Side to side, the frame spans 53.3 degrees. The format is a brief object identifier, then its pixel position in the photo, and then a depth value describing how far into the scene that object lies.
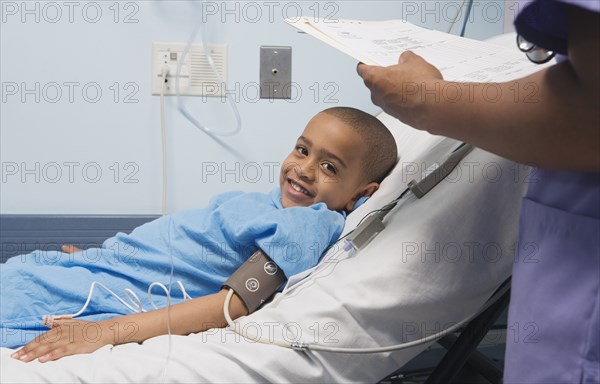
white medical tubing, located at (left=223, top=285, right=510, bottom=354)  0.85
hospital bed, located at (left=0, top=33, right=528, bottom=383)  0.84
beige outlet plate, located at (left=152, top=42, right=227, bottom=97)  1.67
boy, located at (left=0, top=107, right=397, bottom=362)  1.00
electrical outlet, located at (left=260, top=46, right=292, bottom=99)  1.72
